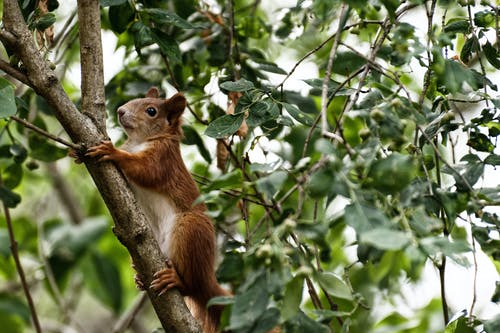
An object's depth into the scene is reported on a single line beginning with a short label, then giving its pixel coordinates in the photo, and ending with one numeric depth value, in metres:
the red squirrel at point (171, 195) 8.18
